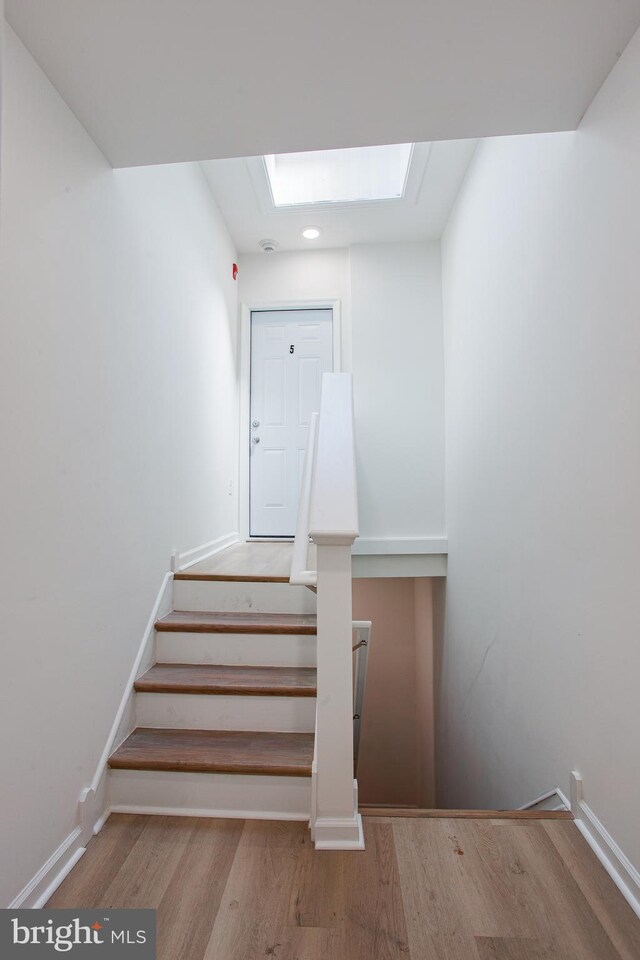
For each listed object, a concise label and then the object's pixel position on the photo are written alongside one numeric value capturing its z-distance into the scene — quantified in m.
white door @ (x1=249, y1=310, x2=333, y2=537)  3.89
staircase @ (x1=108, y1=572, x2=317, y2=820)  1.61
